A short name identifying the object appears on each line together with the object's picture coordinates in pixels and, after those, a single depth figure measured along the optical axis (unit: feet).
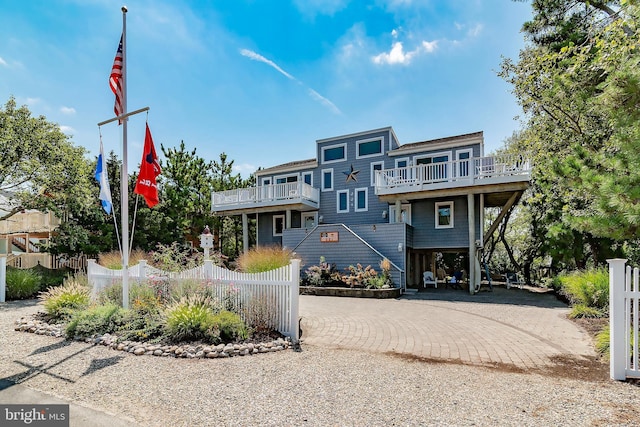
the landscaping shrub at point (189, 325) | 18.42
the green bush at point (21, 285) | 38.81
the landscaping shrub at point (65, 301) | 23.93
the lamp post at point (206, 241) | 24.95
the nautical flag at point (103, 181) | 23.59
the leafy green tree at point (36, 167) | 42.09
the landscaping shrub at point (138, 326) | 19.30
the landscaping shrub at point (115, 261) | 35.09
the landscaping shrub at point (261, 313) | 20.21
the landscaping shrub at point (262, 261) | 34.47
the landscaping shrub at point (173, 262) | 25.22
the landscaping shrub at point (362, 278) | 43.03
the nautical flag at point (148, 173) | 23.73
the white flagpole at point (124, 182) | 22.90
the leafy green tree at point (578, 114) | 16.42
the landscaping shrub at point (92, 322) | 20.40
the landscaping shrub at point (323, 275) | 45.60
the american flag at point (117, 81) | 23.53
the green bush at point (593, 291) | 27.26
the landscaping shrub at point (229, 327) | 18.56
